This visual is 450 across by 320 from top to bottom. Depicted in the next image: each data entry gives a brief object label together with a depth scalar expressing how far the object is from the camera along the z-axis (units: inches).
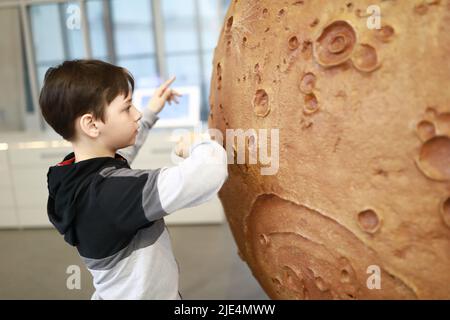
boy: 27.4
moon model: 25.0
